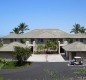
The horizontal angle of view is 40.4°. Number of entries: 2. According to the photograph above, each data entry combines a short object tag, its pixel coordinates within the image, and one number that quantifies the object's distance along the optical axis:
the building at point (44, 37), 28.47
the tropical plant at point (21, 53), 20.60
